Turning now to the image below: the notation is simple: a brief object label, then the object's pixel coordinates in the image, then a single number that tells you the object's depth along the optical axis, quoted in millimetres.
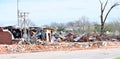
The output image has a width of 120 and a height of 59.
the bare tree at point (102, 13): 62809
